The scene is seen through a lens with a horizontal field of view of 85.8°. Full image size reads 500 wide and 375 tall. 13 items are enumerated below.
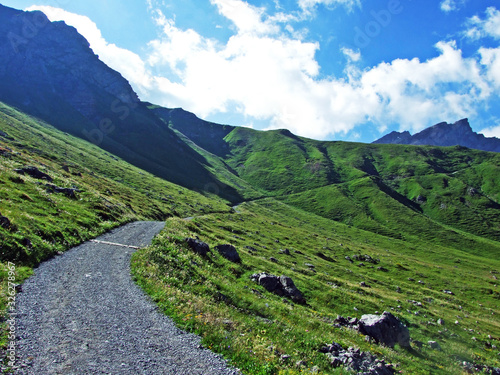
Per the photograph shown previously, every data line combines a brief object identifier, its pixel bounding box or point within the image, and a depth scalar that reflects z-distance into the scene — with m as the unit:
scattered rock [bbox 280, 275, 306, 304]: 33.16
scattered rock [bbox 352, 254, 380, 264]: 94.13
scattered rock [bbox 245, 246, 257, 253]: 57.23
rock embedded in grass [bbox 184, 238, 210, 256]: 33.66
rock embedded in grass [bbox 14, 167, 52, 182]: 52.62
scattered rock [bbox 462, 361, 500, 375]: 25.19
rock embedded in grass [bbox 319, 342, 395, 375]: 15.43
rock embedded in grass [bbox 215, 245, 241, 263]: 38.50
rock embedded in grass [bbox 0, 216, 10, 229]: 22.40
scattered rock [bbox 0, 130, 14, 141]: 118.94
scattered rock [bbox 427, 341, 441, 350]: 28.95
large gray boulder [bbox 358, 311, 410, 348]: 25.48
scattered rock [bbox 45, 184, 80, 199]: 47.58
